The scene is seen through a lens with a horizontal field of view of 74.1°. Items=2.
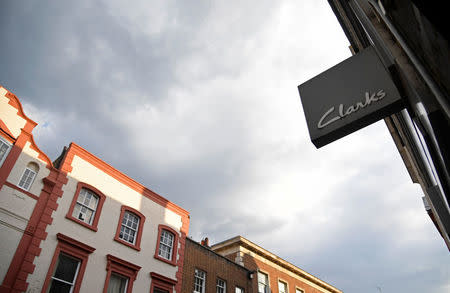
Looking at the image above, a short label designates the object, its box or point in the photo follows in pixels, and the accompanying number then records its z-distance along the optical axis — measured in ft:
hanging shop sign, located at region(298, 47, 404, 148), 13.84
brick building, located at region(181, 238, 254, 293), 58.90
